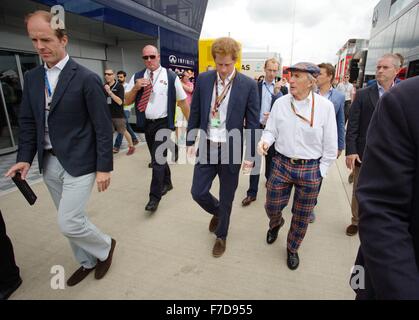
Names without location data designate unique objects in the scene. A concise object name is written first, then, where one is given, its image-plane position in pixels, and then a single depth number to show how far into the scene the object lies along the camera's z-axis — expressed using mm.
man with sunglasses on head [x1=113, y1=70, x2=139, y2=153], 6664
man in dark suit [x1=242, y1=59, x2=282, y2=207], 3863
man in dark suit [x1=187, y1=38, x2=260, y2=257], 2496
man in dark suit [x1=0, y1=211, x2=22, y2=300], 2171
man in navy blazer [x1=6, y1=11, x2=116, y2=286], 1970
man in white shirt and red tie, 3576
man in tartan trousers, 2283
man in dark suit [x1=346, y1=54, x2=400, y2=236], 2714
